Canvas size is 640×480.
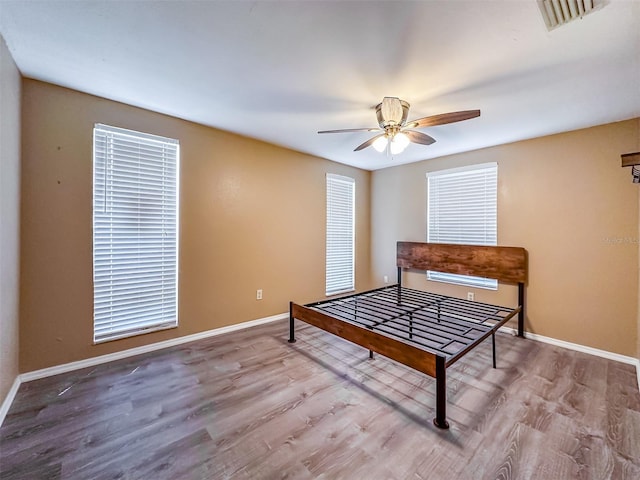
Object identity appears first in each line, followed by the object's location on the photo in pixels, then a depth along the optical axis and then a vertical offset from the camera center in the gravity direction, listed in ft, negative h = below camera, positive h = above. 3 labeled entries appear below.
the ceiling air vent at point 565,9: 4.37 +3.86
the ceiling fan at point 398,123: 6.91 +3.10
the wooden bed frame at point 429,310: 6.28 -2.53
